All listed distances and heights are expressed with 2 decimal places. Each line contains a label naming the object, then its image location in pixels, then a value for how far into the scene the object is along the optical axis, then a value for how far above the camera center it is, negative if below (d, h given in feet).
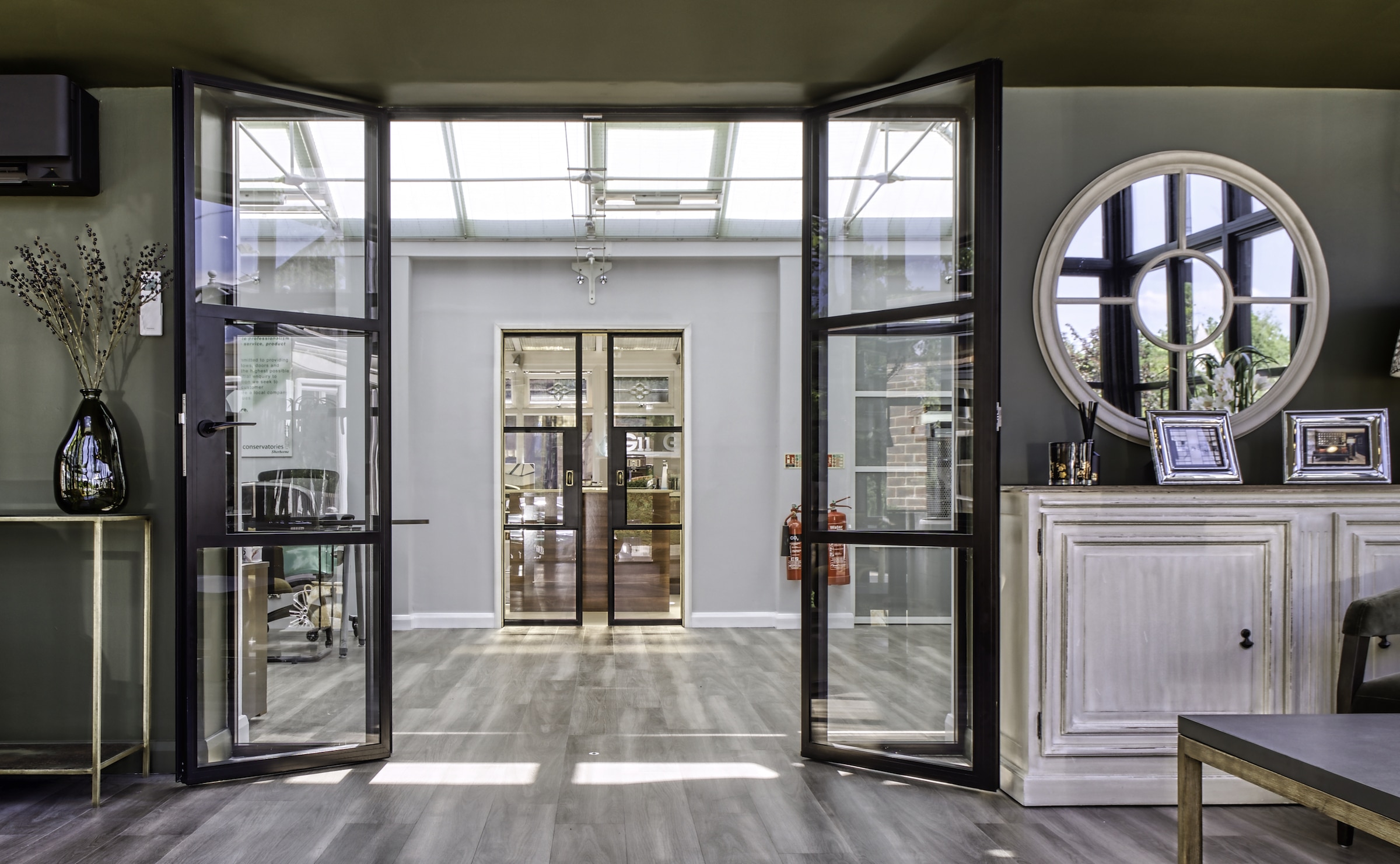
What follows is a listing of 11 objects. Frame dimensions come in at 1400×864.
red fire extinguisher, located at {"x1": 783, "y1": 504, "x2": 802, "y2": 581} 21.44 -2.89
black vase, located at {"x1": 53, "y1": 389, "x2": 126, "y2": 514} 9.99 -0.45
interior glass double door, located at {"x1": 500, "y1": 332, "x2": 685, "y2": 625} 22.84 -1.13
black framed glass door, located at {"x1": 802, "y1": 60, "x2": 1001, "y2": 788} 10.01 -0.01
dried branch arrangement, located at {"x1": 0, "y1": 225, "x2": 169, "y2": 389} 10.51 +1.64
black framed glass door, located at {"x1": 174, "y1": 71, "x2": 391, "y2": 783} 10.05 -0.02
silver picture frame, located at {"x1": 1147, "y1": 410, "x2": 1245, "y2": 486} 9.96 -0.22
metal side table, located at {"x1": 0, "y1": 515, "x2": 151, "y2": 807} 9.36 -3.68
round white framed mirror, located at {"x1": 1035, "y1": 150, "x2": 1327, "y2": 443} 10.66 +1.69
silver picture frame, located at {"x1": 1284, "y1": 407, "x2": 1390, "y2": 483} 10.16 -0.22
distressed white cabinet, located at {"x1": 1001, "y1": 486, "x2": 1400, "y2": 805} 9.41 -1.93
